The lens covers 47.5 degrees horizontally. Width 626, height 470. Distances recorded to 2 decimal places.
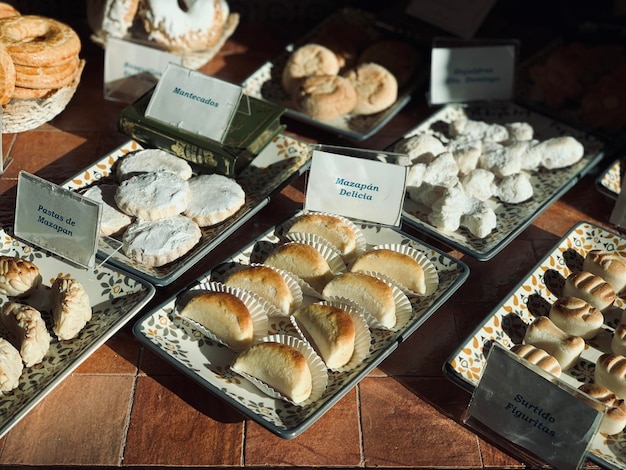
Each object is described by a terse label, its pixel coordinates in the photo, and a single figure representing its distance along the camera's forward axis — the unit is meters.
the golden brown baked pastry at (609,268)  1.53
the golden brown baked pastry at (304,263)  1.46
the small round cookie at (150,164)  1.66
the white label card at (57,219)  1.40
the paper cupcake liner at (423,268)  1.47
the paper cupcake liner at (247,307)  1.35
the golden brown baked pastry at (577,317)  1.42
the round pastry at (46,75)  1.68
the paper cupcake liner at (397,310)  1.38
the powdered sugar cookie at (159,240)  1.47
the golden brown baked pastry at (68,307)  1.31
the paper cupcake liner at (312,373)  1.25
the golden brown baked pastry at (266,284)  1.39
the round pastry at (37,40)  1.67
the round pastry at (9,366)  1.20
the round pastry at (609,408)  1.22
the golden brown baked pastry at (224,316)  1.32
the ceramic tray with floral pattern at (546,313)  1.25
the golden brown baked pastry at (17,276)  1.38
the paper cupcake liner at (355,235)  1.54
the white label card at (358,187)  1.59
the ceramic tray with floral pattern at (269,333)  1.23
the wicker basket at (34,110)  1.71
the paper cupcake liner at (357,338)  1.33
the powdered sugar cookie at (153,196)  1.52
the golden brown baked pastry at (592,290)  1.47
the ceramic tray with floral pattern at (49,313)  1.22
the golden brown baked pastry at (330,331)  1.29
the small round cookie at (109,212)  1.52
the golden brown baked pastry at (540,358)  1.30
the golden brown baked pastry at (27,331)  1.25
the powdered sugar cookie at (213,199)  1.60
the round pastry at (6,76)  1.60
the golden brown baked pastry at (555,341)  1.36
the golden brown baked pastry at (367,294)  1.38
